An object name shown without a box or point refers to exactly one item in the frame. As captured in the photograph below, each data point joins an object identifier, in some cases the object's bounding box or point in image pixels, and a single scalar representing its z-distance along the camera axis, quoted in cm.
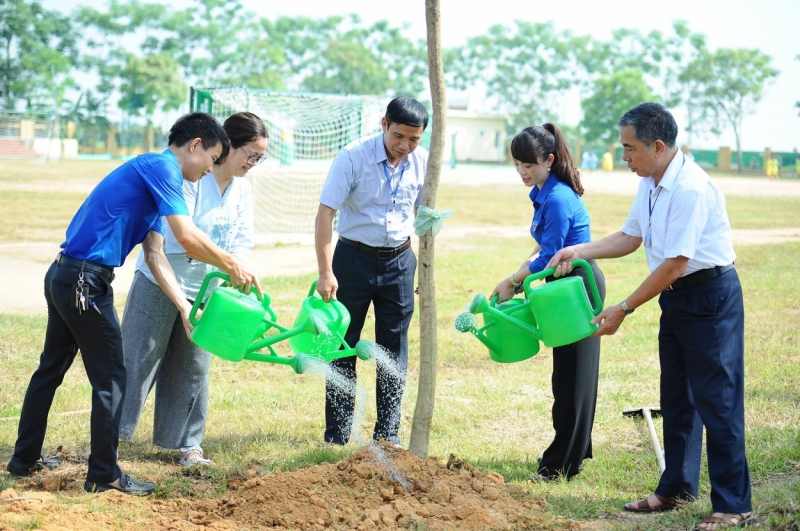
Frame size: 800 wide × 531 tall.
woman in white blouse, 409
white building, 6631
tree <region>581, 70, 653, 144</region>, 6919
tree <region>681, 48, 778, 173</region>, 6581
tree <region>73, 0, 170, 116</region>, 5675
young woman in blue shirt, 403
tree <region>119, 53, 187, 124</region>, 5553
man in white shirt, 339
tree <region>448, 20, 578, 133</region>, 8119
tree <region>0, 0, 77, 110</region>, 5122
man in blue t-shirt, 353
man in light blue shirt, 428
